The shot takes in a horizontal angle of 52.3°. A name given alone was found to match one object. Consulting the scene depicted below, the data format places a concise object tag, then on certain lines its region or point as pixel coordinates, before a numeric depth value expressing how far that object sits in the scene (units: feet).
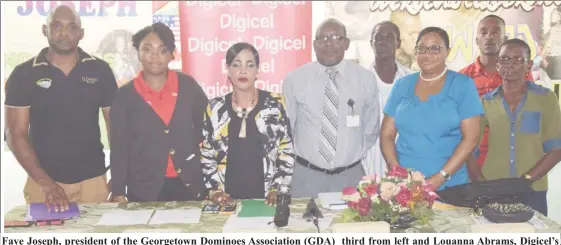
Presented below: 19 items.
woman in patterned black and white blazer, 11.72
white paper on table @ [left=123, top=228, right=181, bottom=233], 8.66
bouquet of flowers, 8.66
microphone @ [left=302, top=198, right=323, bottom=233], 9.40
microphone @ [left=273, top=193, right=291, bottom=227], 9.02
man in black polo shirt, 13.53
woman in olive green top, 13.55
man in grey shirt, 13.53
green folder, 9.62
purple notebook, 9.61
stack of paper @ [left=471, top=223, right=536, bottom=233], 8.54
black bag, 9.75
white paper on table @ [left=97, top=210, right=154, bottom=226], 9.32
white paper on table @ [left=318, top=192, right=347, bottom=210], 9.98
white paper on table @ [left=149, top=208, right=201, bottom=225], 9.33
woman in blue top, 11.72
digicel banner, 14.58
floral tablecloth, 8.86
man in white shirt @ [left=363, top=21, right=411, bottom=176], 14.51
